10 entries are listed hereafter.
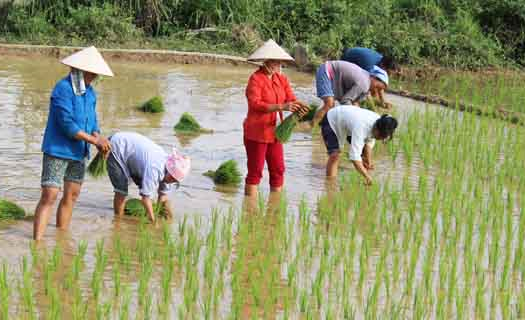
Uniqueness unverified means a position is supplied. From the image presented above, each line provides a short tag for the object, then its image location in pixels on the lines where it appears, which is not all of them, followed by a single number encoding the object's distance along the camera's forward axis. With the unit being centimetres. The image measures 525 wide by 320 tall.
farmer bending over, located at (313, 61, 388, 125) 1467
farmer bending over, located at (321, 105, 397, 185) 1309
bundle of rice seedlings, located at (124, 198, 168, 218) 1150
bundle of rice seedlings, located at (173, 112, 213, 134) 1675
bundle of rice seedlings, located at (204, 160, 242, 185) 1342
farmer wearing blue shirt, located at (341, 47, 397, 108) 1550
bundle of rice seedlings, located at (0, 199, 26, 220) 1087
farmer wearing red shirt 1224
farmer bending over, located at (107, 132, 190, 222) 1086
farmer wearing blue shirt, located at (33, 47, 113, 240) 1009
